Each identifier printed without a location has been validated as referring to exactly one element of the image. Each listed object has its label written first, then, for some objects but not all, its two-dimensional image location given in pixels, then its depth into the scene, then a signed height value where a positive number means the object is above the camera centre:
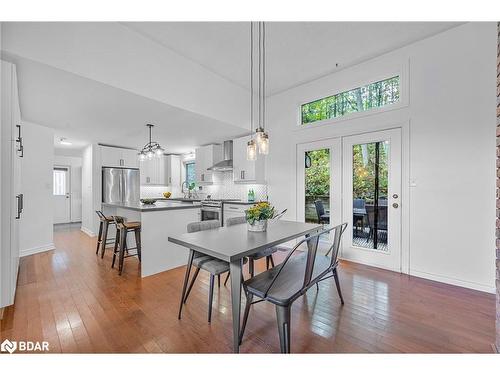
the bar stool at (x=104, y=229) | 3.41 -0.75
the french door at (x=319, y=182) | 3.59 +0.07
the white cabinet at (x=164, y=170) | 6.47 +0.47
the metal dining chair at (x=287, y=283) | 1.43 -0.74
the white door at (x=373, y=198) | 3.03 -0.18
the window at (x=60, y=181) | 7.09 +0.17
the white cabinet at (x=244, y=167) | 4.49 +0.41
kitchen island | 2.96 -0.65
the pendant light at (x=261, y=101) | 2.15 +1.72
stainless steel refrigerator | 5.32 +0.03
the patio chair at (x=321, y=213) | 3.75 -0.47
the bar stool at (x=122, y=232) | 2.99 -0.65
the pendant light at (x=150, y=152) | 3.76 +0.58
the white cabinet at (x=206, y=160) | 5.50 +0.65
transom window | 3.11 +1.32
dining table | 1.50 -0.45
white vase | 2.16 -0.39
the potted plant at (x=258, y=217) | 2.13 -0.30
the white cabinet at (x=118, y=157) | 5.36 +0.73
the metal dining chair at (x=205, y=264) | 1.93 -0.71
